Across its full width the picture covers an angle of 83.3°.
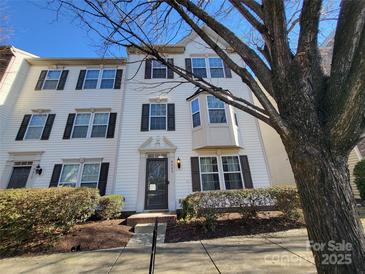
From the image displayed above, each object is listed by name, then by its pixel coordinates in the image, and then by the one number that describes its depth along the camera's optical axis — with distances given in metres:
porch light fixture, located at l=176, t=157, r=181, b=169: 9.29
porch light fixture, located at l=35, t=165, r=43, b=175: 9.31
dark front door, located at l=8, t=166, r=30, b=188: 9.31
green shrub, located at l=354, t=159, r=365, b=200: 8.71
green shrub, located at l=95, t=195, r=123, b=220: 7.75
